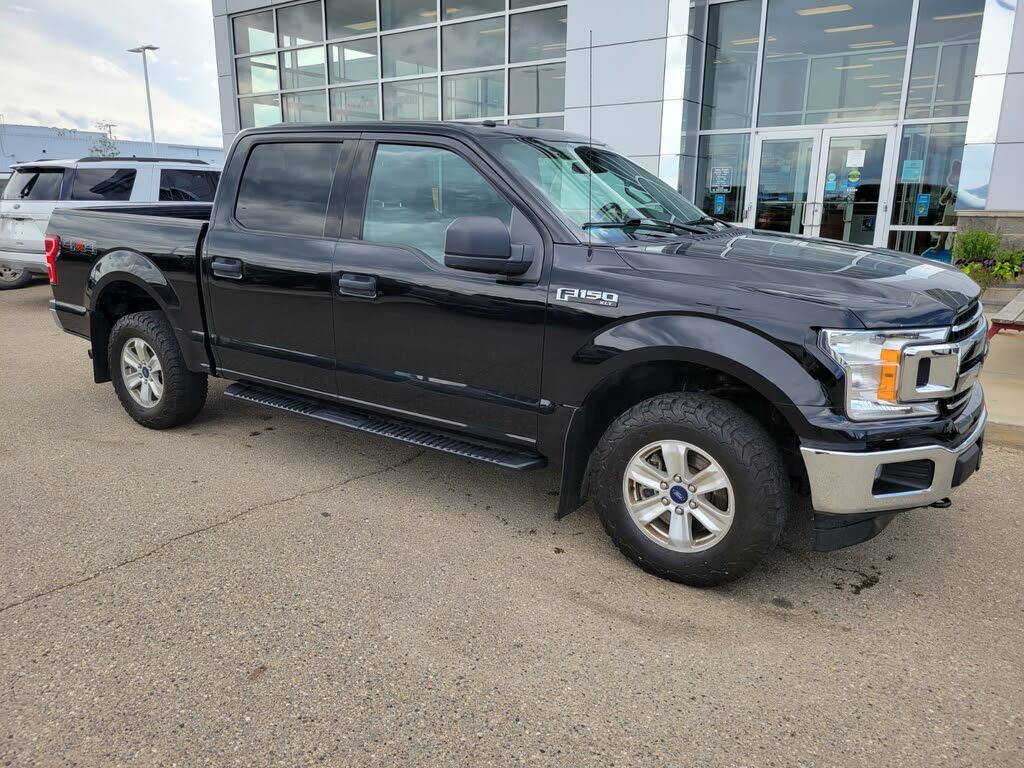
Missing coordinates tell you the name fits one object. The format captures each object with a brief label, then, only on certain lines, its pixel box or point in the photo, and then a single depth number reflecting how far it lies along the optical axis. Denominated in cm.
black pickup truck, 282
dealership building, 986
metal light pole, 3431
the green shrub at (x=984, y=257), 846
